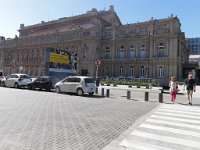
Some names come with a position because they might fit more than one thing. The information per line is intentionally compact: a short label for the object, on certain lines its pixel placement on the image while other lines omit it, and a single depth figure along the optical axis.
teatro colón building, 29.94
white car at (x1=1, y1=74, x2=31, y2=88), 16.90
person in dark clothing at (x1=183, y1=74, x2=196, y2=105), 9.69
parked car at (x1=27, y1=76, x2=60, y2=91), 15.21
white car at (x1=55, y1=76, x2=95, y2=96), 12.39
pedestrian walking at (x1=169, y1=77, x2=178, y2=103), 10.40
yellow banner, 18.60
